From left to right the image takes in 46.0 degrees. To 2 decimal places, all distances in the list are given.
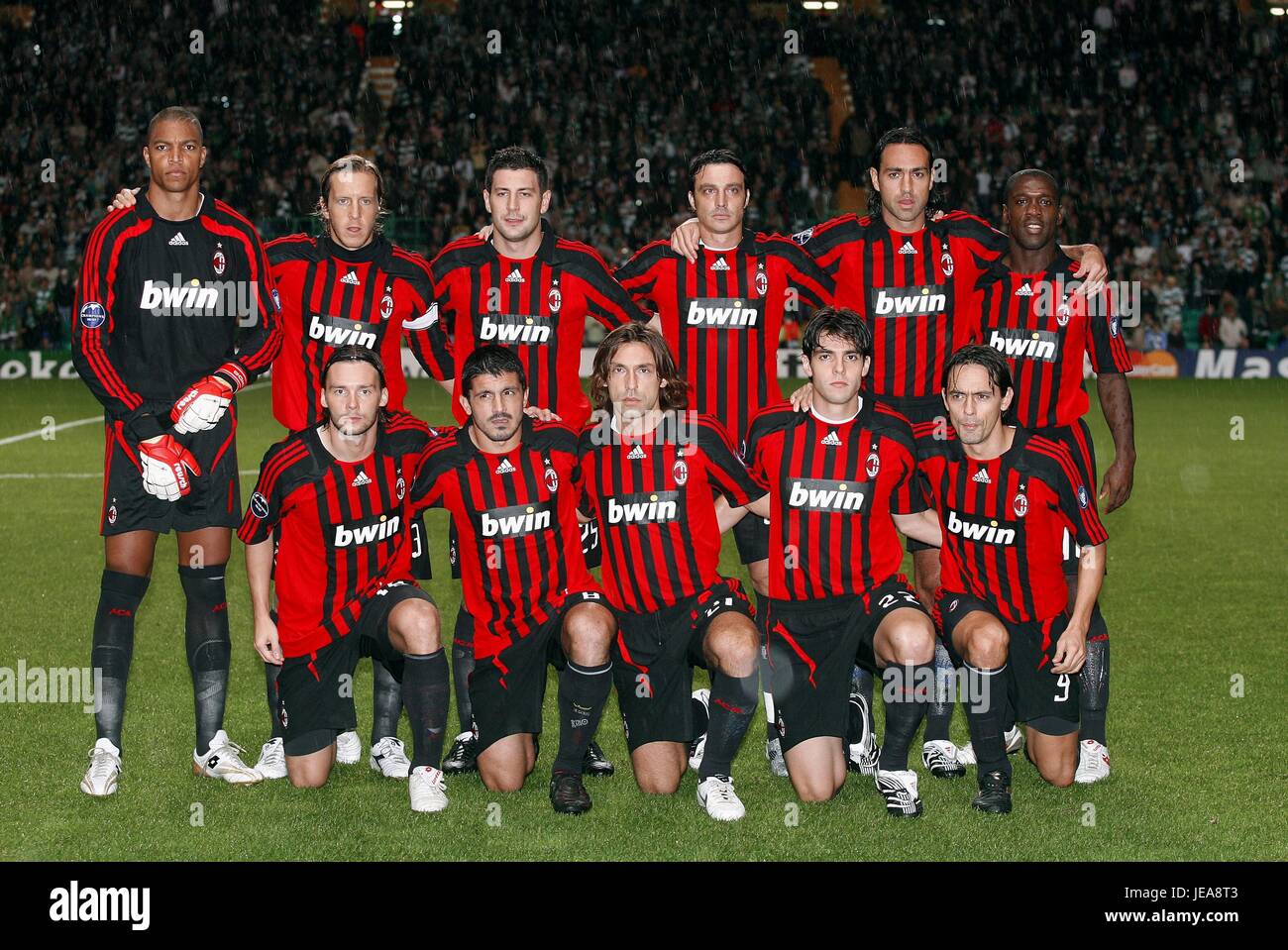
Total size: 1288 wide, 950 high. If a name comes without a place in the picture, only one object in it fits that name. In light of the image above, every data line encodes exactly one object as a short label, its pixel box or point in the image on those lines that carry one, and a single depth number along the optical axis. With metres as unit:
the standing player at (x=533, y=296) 5.89
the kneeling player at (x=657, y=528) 5.27
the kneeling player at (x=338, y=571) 5.14
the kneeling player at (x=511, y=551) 5.25
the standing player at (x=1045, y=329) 5.85
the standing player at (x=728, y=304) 5.98
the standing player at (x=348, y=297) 5.64
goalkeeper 5.22
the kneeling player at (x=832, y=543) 5.18
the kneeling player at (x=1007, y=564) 5.05
